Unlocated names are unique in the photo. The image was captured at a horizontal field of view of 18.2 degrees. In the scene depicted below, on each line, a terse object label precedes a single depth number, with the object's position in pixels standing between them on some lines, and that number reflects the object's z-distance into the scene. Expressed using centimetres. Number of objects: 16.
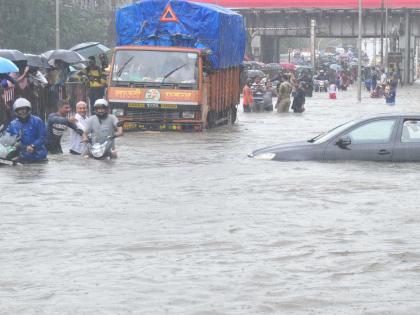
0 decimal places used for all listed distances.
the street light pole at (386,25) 9531
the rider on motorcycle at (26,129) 1989
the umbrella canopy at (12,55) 2747
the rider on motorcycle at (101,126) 2114
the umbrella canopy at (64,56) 3344
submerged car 1905
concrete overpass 10069
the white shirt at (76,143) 2198
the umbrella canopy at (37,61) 3039
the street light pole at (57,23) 5806
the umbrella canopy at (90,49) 4119
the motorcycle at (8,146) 1992
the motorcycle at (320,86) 8188
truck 2927
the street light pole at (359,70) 6034
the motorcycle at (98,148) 2131
